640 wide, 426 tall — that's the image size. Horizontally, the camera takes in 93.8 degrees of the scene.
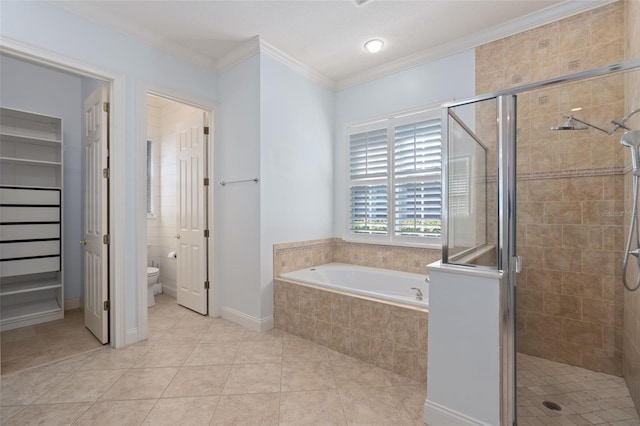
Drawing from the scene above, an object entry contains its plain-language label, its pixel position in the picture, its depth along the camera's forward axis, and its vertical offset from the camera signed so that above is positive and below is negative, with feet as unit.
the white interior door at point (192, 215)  10.73 -0.10
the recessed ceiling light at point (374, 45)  9.19 +5.21
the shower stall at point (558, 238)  4.46 -0.44
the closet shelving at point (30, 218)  9.34 -0.18
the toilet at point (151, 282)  11.46 -2.70
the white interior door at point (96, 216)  8.30 -0.11
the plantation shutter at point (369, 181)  11.11 +1.20
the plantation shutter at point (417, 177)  9.83 +1.17
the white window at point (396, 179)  9.91 +1.17
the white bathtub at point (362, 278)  9.57 -2.26
